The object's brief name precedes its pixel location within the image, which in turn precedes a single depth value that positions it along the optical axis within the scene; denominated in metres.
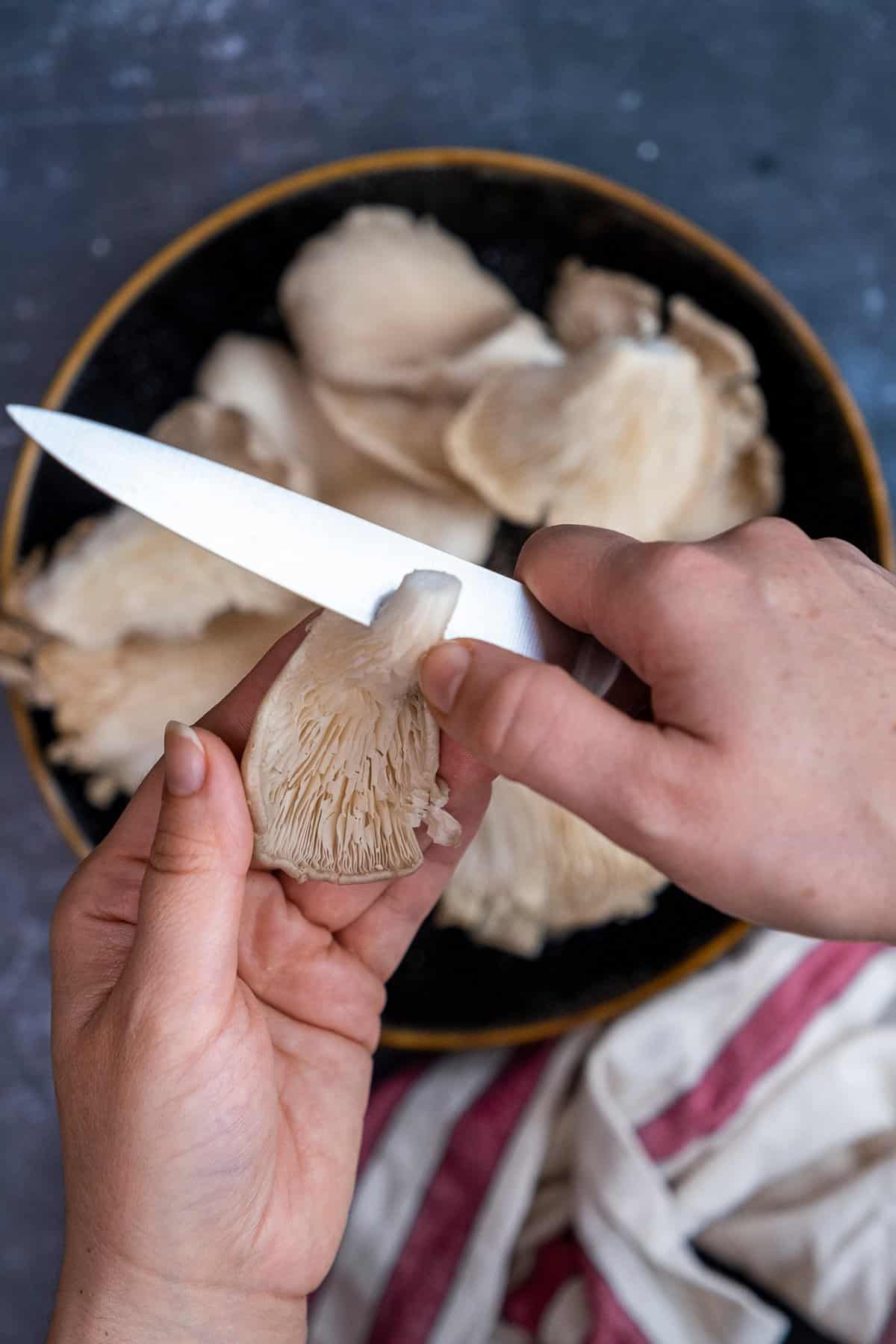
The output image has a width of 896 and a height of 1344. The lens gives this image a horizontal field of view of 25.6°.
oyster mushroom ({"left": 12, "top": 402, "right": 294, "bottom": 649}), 0.49
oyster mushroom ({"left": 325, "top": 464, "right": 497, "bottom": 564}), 0.53
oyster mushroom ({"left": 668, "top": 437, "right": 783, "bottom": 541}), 0.54
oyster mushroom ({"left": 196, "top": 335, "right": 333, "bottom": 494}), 0.53
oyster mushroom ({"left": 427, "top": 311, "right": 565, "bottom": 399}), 0.51
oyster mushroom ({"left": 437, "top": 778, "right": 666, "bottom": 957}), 0.50
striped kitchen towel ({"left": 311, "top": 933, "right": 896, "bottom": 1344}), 0.54
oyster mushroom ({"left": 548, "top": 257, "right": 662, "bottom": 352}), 0.52
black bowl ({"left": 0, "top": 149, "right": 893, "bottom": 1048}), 0.52
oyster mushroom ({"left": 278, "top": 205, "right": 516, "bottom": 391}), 0.52
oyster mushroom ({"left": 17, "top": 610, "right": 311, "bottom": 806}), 0.51
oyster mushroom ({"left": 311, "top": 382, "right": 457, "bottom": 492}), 0.52
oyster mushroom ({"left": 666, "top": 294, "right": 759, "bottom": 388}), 0.52
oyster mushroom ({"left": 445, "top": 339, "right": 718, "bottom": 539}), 0.49
